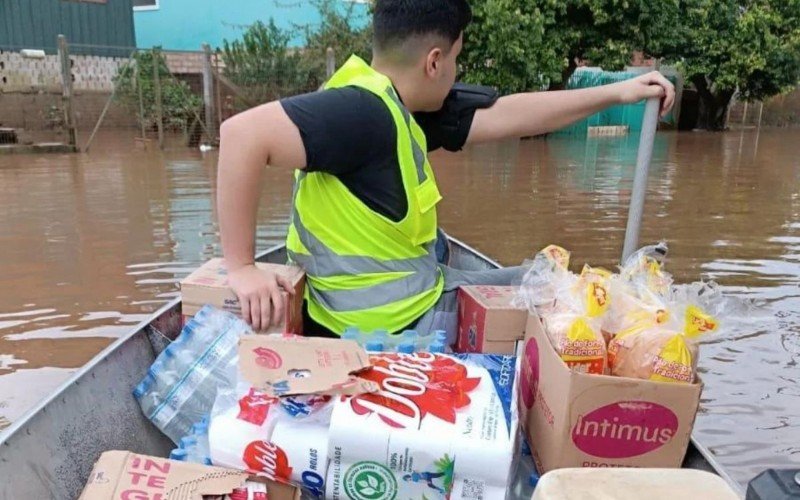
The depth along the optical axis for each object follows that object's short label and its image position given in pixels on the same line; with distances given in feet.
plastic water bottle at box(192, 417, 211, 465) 4.76
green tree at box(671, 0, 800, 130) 64.69
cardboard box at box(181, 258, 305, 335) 6.13
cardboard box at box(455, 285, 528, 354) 6.23
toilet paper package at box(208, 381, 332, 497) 4.38
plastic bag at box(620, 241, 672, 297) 5.48
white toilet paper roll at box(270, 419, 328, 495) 4.36
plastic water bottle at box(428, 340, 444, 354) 5.56
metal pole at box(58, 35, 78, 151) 35.76
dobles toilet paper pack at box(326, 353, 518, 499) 4.17
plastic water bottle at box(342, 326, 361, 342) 6.02
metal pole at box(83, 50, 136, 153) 38.95
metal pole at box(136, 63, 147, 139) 39.09
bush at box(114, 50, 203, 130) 42.06
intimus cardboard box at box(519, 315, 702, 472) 4.35
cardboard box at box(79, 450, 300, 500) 4.18
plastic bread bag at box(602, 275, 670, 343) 4.91
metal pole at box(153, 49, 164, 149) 38.09
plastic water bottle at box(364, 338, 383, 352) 5.52
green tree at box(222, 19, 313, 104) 43.55
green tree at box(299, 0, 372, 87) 50.21
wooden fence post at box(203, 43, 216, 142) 38.18
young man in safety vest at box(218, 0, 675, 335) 5.63
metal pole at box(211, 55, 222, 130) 40.02
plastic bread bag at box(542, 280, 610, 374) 4.61
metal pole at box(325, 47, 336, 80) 39.88
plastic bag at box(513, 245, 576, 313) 5.55
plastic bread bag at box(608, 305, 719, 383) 4.44
